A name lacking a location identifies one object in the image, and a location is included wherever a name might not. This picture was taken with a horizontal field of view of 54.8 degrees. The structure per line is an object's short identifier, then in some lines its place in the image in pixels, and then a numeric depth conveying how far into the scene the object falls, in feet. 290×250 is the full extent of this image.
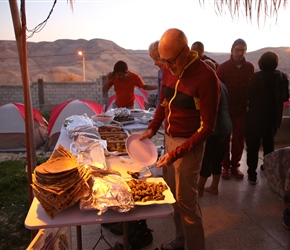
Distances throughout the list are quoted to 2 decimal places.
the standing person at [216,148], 9.78
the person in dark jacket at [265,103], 11.93
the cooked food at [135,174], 6.57
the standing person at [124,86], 15.38
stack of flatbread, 4.89
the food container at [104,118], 12.00
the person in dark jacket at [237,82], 11.98
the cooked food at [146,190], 5.45
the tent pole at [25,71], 7.47
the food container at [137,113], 13.76
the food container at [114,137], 8.86
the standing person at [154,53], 10.78
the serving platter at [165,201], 5.30
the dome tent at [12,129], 22.12
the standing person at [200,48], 12.57
